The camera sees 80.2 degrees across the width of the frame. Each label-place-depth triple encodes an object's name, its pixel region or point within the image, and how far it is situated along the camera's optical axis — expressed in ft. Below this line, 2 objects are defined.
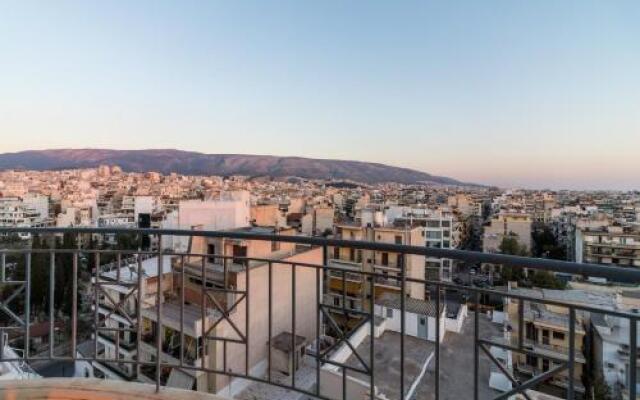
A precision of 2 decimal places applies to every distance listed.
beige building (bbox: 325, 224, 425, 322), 54.24
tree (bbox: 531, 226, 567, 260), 104.27
